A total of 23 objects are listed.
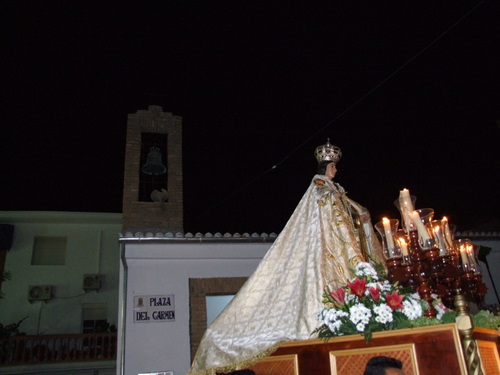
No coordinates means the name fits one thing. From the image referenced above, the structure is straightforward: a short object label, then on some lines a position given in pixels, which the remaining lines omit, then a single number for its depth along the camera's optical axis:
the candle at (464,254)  3.99
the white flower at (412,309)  3.27
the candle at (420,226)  3.64
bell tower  8.52
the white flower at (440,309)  3.59
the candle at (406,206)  3.84
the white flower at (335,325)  3.32
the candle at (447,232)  3.82
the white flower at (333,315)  3.35
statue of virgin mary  3.83
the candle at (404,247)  3.64
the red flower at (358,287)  3.44
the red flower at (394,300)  3.29
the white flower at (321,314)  3.51
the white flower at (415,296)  3.50
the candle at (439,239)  3.61
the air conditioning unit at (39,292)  14.25
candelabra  3.56
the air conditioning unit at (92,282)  14.62
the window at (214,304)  10.48
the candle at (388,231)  3.78
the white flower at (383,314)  3.23
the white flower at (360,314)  3.25
